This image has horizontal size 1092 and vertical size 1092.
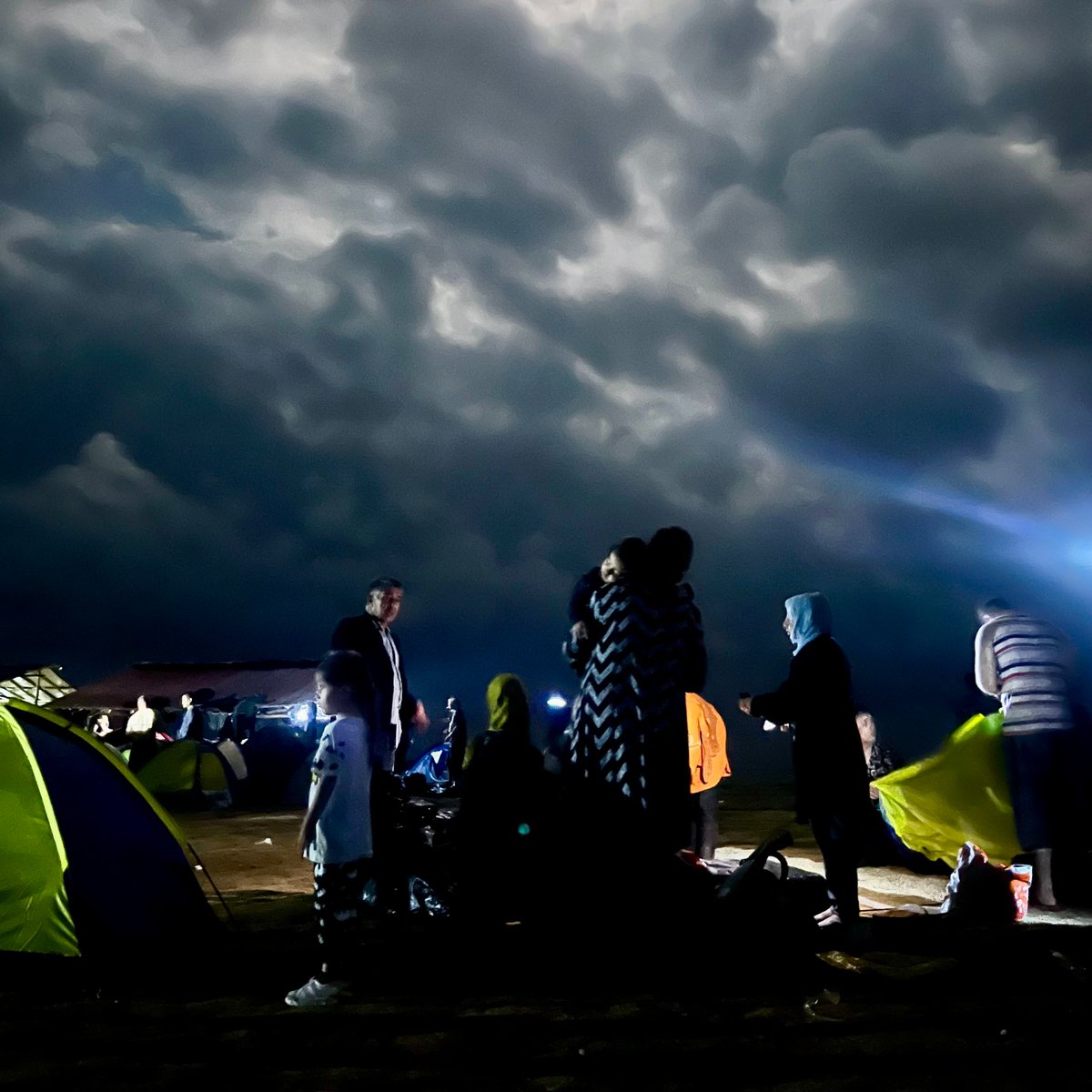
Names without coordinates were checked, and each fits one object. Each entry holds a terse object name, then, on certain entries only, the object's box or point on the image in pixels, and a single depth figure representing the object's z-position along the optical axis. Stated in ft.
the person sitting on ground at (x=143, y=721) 51.34
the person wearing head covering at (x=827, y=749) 15.43
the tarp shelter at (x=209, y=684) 78.54
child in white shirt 12.78
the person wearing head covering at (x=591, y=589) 14.24
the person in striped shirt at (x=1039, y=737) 18.58
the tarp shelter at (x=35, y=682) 101.30
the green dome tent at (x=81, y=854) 13.51
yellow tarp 21.03
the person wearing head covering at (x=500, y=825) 14.67
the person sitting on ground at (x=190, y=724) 52.75
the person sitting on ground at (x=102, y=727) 50.31
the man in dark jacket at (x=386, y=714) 16.67
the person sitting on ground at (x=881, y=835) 23.59
